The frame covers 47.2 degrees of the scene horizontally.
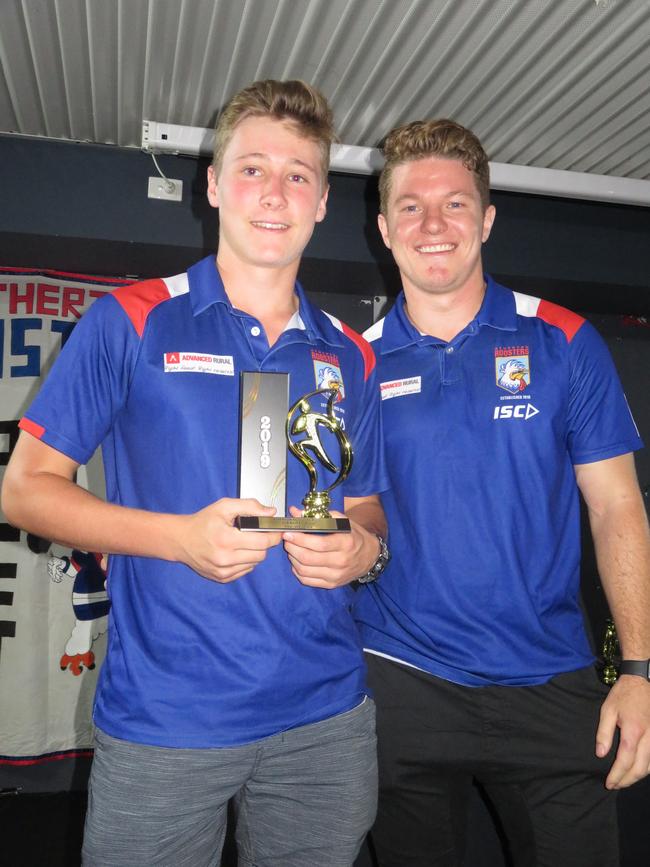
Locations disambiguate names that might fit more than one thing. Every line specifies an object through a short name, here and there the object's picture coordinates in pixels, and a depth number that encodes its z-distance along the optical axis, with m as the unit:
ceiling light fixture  2.99
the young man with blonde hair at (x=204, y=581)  1.21
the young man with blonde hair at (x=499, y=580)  1.69
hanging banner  3.65
